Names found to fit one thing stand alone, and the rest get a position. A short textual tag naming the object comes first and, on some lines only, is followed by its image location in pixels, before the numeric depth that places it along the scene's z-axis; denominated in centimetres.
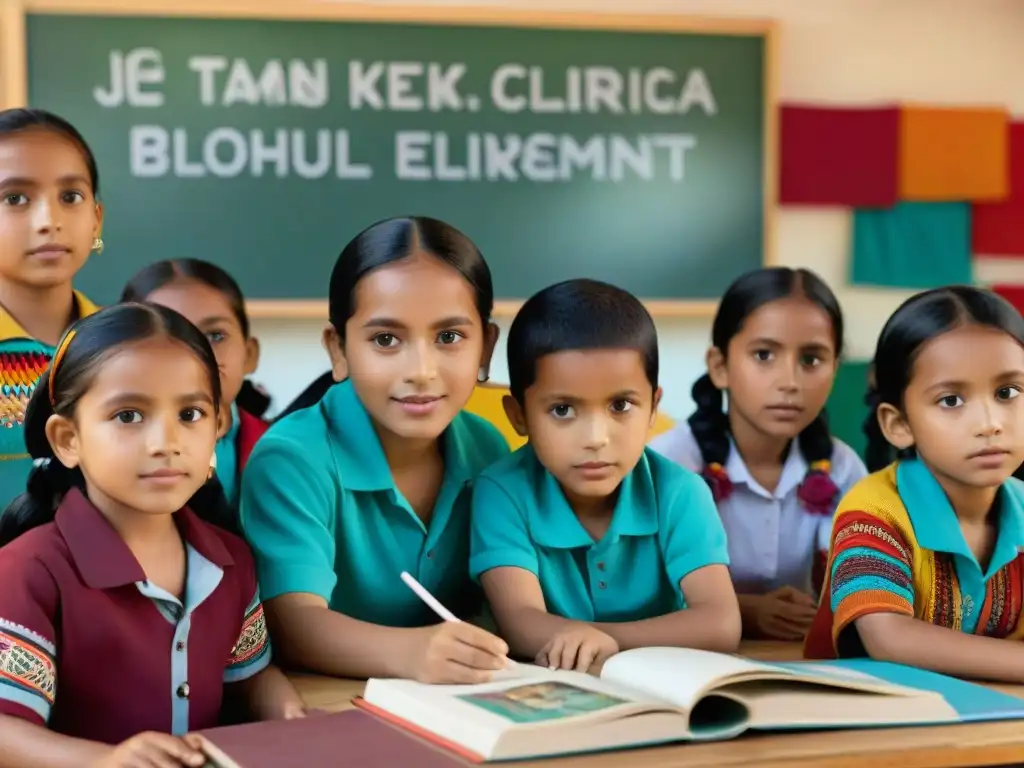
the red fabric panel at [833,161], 336
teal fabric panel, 338
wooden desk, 91
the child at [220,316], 193
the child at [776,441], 190
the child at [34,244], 168
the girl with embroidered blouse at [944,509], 132
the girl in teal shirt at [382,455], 137
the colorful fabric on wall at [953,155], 339
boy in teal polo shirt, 142
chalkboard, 310
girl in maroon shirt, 107
